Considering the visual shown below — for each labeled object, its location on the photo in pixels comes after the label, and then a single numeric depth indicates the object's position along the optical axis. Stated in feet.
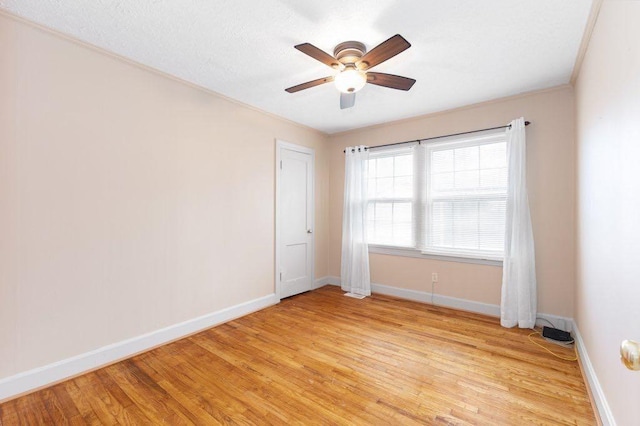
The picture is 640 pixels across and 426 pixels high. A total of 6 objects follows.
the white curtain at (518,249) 10.29
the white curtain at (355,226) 14.40
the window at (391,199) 13.75
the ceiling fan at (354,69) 7.00
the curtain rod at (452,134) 10.87
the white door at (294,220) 13.57
